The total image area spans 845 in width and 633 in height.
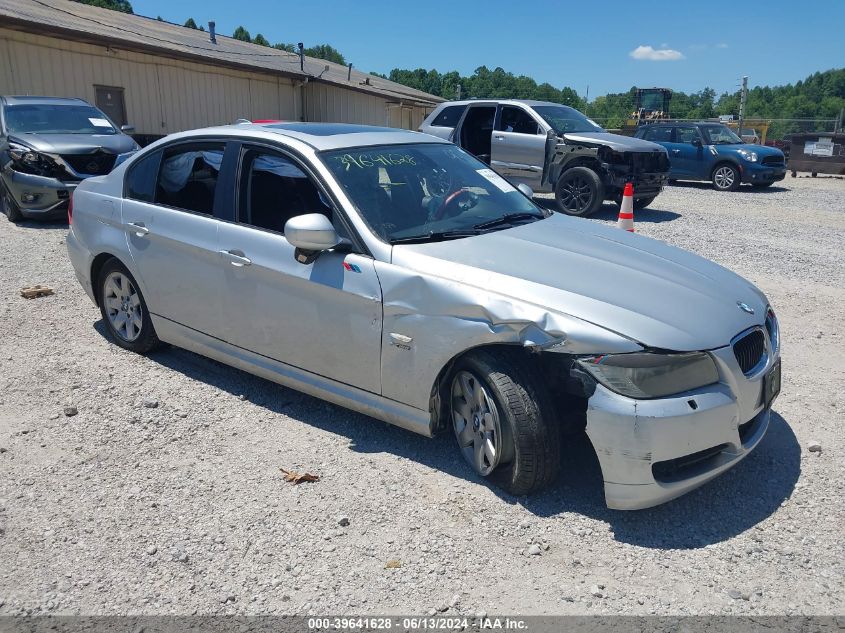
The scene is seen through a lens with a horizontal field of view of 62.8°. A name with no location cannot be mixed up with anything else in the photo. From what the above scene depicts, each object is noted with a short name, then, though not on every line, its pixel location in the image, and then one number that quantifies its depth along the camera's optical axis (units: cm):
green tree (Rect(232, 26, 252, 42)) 7602
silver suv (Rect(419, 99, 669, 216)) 1170
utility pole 3154
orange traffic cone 756
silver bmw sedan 298
